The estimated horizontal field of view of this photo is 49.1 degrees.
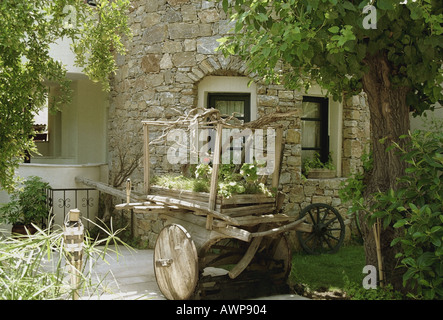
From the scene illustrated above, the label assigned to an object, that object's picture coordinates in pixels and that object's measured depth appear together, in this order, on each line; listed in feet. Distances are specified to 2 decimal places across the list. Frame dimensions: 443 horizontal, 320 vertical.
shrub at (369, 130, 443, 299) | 11.71
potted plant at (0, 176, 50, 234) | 27.14
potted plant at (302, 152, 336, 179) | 25.57
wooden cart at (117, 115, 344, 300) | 15.94
